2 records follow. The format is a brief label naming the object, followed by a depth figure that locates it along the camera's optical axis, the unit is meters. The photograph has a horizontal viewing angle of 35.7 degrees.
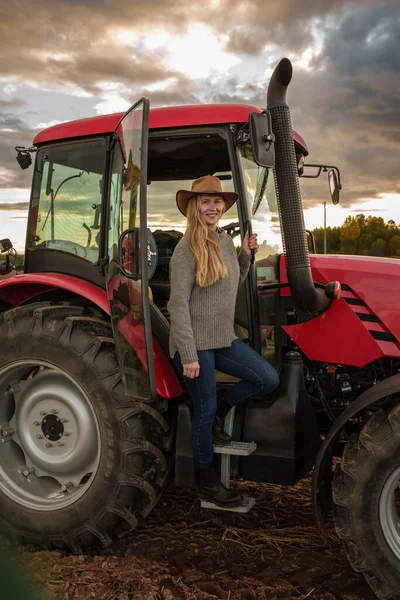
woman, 3.13
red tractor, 2.97
